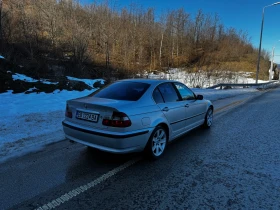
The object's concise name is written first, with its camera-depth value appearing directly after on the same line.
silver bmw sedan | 3.42
